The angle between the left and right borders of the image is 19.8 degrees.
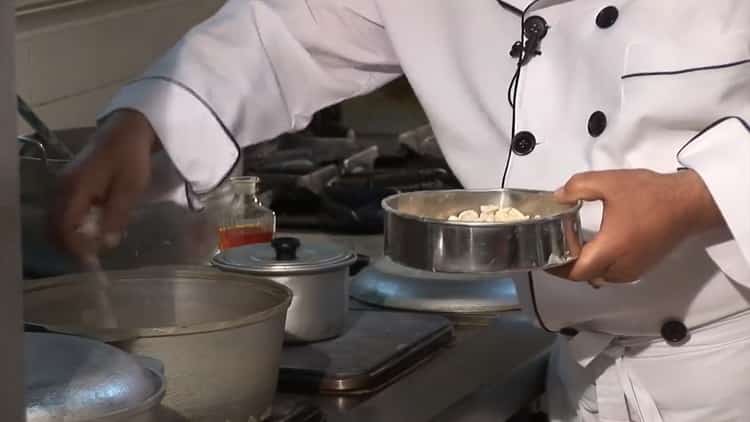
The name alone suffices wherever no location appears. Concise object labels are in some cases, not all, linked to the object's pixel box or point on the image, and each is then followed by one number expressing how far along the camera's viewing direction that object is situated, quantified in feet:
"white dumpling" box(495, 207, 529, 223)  7.54
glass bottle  9.69
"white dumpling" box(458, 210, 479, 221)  7.64
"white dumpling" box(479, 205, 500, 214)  7.70
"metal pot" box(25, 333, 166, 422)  6.40
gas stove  11.21
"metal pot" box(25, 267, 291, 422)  7.43
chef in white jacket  7.74
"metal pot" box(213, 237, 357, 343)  8.60
